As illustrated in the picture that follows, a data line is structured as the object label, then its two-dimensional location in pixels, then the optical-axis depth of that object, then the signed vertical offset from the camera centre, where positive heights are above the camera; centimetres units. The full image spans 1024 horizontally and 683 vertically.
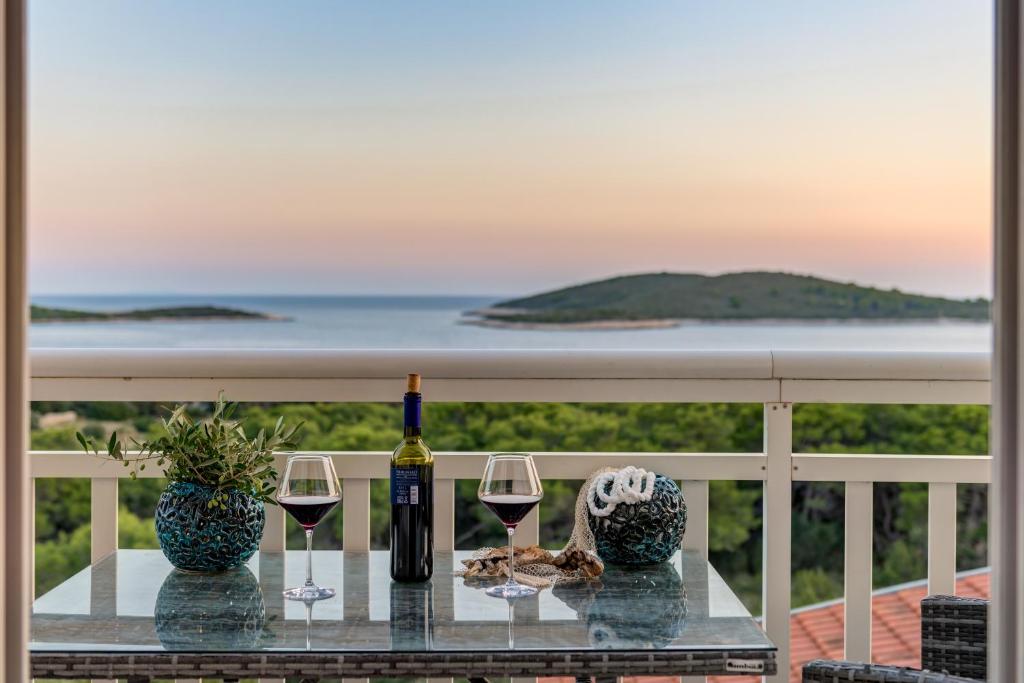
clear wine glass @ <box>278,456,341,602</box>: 147 -21
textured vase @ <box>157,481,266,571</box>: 155 -27
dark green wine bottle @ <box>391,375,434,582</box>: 149 -22
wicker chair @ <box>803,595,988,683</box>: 147 -41
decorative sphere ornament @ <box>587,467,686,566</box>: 158 -26
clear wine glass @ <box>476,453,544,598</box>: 149 -20
